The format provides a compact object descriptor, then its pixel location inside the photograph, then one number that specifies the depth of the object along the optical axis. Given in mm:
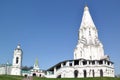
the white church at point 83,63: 44336
